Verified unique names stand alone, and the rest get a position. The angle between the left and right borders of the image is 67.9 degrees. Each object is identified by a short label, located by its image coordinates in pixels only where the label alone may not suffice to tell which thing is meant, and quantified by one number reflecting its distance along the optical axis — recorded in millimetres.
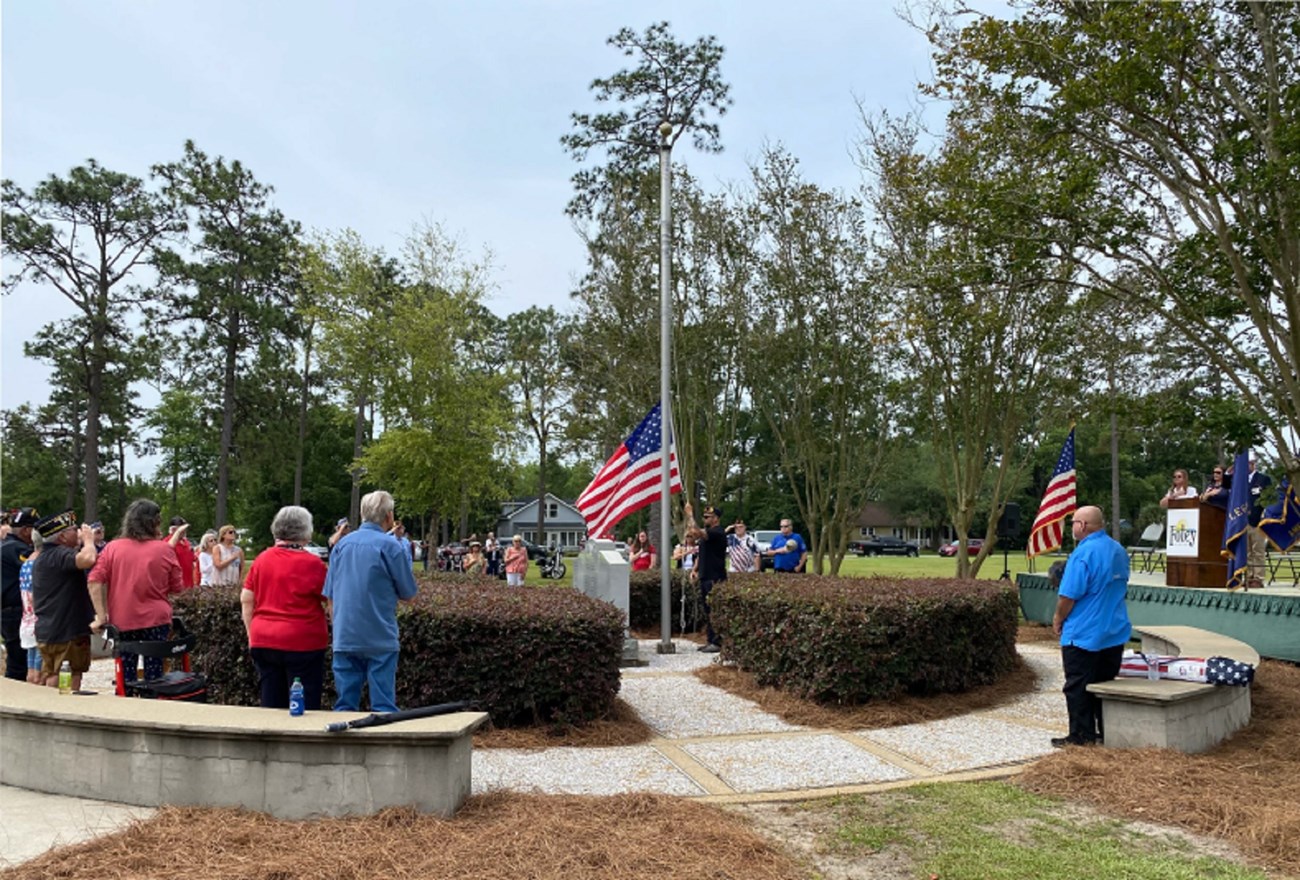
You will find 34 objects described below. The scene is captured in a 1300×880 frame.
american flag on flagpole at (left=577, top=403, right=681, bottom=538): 12641
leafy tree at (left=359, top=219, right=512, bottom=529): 26656
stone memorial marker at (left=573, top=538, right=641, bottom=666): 13023
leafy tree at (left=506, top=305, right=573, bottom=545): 43994
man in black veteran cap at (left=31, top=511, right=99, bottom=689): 7039
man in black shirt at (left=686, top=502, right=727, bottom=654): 12609
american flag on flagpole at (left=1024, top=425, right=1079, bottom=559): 15453
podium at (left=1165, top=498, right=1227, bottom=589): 13422
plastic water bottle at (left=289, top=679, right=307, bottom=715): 5336
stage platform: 11477
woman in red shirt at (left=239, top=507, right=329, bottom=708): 5793
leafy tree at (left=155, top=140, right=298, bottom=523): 40250
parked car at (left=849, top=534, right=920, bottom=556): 70188
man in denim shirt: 5734
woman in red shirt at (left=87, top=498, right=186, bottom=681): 6680
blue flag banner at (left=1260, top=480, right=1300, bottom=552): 14094
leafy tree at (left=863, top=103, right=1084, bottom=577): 9930
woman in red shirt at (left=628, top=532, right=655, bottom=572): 20641
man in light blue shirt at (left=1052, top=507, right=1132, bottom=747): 6957
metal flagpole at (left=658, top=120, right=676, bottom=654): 12562
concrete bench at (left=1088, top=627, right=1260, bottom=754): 6648
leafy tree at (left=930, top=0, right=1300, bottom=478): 8648
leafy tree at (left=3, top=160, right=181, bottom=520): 37469
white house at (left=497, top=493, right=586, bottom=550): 95312
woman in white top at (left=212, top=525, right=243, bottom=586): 14406
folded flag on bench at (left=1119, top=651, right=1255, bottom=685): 7254
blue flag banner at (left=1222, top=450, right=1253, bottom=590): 12234
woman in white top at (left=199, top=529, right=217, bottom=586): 14938
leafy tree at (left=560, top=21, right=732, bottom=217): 26703
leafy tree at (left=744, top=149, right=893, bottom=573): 19969
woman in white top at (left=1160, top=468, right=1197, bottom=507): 13875
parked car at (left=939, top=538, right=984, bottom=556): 60291
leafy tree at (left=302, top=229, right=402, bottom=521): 27078
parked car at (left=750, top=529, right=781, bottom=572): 48438
